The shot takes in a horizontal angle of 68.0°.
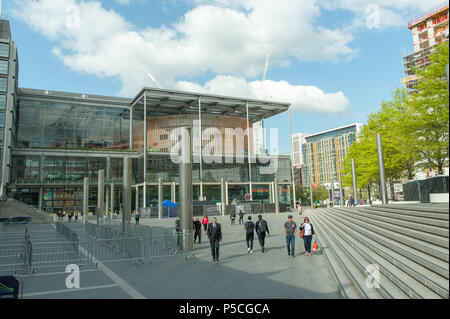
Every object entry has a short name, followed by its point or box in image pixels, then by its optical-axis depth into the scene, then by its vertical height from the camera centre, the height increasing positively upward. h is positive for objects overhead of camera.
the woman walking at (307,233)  12.35 -1.37
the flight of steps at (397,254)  5.98 -1.49
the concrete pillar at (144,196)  56.09 +0.85
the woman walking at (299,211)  34.25 -1.52
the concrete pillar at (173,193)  50.29 +1.09
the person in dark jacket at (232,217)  27.92 -1.55
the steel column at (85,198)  37.08 +0.57
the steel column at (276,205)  48.19 -1.18
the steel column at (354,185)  30.74 +0.89
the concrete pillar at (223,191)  44.39 +1.06
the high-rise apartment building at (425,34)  74.95 +37.75
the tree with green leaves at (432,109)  19.81 +5.11
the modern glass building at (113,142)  57.25 +11.71
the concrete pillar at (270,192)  66.75 +0.91
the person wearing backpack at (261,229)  13.77 -1.30
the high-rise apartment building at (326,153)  170.50 +22.38
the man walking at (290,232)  12.58 -1.33
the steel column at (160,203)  41.34 -0.30
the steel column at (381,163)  19.80 +1.80
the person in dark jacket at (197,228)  17.36 -1.48
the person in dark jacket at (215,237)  12.12 -1.38
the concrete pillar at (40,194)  58.59 +1.82
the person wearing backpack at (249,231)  13.78 -1.36
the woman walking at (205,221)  20.57 -1.35
